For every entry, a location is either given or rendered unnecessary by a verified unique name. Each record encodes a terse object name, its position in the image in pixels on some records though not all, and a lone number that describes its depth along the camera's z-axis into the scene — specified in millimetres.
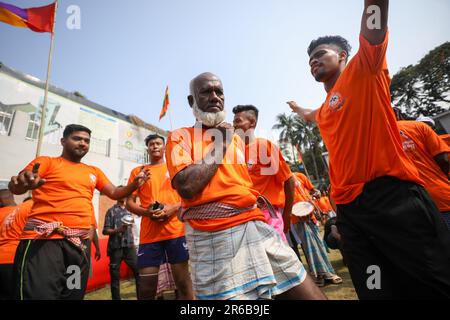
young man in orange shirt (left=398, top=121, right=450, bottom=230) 2516
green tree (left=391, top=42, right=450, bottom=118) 24859
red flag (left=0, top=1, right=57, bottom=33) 7789
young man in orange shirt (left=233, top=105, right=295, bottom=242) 3153
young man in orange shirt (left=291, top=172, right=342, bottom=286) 4565
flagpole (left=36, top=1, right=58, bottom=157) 8516
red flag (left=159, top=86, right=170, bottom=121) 16953
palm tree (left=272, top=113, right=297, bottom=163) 41281
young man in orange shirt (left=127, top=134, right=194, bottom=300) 3130
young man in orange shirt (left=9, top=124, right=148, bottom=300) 2518
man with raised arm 1482
